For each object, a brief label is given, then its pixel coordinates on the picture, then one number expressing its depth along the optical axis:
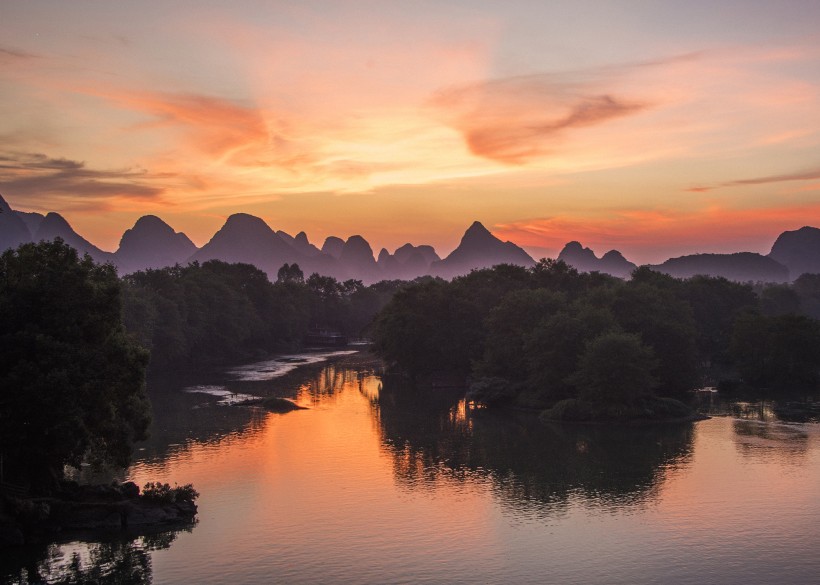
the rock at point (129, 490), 47.34
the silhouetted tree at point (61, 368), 42.59
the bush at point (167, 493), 47.00
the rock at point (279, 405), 87.81
